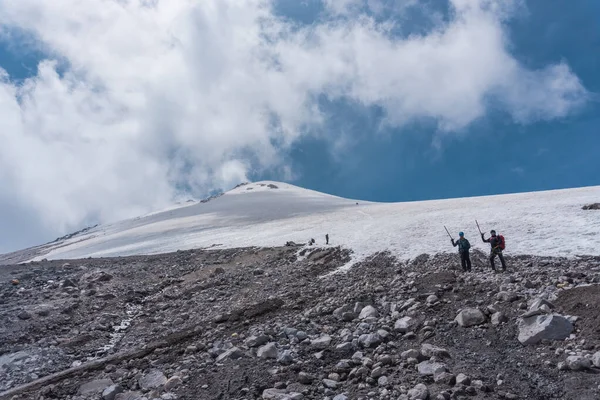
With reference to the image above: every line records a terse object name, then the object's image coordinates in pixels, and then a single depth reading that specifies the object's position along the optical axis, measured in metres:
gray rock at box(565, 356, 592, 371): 8.50
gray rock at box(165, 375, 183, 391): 10.20
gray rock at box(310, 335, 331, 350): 11.40
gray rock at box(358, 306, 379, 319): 13.04
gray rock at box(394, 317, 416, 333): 11.69
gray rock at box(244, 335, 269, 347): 12.01
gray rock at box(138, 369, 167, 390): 10.62
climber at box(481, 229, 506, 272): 15.72
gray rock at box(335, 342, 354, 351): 11.04
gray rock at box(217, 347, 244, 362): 11.36
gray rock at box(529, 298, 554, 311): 10.83
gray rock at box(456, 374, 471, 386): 8.52
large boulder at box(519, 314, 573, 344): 9.80
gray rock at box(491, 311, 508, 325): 11.09
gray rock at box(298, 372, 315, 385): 9.73
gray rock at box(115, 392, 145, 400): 10.14
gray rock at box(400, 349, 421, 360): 9.96
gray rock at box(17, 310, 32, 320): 16.47
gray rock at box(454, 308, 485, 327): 11.36
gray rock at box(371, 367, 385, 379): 9.45
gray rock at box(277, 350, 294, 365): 10.74
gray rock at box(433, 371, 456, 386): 8.67
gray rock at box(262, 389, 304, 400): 8.93
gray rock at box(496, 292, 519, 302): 12.02
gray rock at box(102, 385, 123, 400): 10.26
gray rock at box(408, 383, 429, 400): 8.23
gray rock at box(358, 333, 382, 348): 11.11
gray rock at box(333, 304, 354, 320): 13.44
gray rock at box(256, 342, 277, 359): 11.20
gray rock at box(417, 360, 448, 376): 9.15
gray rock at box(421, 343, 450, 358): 9.94
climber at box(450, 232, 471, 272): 16.19
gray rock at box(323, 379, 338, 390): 9.37
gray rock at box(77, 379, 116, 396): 10.81
